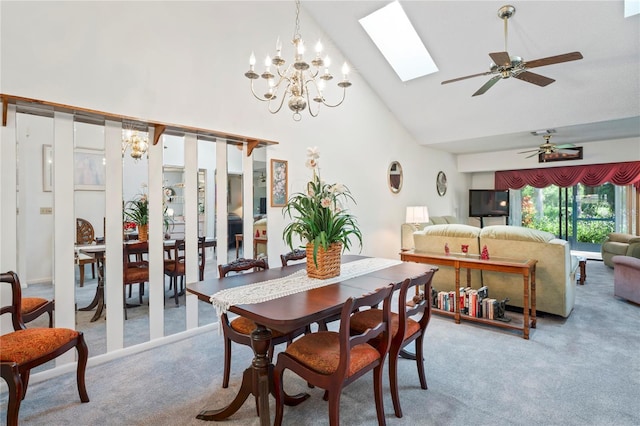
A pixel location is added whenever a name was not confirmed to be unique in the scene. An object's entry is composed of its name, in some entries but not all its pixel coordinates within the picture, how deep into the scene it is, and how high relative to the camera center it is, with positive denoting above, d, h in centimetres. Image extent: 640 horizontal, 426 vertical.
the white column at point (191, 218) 308 -6
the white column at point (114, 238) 264 -21
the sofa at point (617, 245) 519 -61
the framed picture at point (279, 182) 379 +34
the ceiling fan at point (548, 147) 541 +107
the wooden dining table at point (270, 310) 147 -46
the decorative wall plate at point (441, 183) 721 +62
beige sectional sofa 325 -49
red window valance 617 +72
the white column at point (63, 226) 241 -10
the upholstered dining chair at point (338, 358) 149 -75
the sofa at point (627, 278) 374 -82
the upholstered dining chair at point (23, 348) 165 -77
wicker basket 212 -34
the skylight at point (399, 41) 420 +238
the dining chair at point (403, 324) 190 -73
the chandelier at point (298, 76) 207 +97
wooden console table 295 -56
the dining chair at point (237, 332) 199 -76
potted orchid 206 -8
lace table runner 169 -45
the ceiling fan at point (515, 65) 286 +135
